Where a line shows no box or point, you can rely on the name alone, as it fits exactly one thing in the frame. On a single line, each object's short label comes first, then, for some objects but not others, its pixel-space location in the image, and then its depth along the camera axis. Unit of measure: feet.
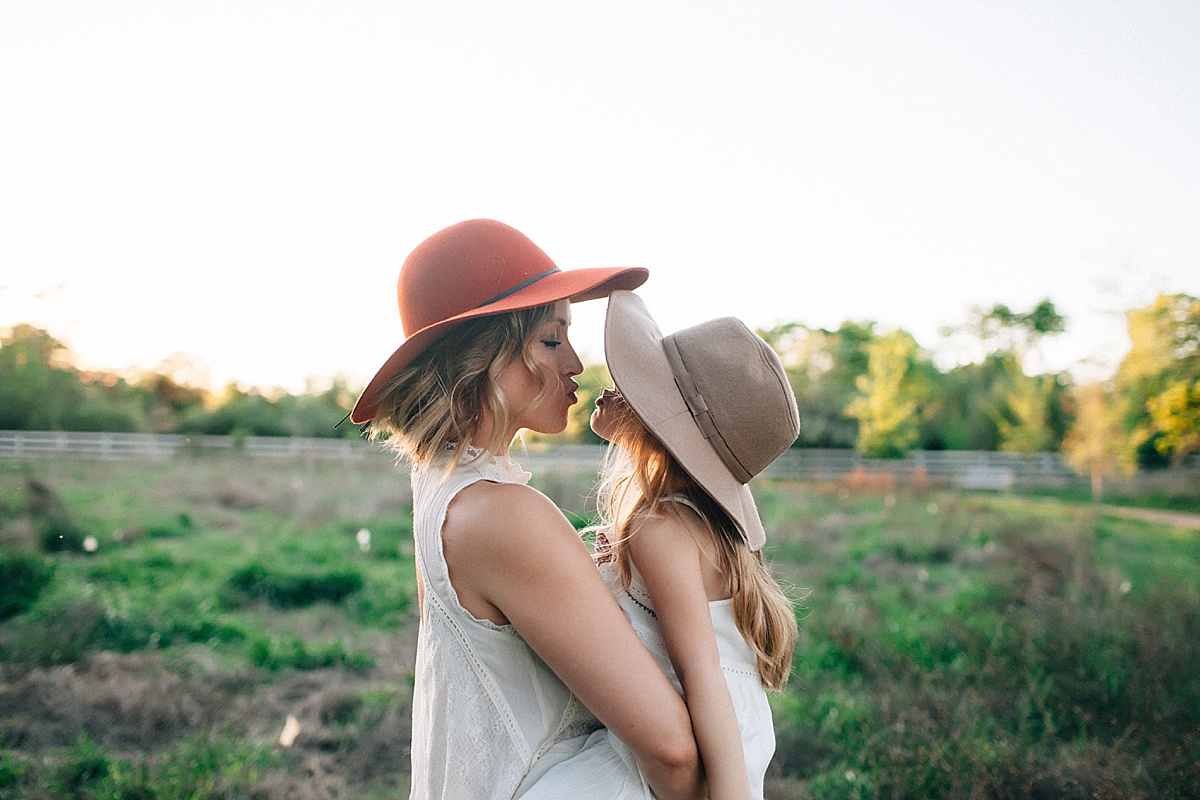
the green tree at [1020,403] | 92.73
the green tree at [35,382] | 49.75
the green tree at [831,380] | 98.73
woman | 4.17
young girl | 4.90
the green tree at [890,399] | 97.77
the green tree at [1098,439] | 57.77
